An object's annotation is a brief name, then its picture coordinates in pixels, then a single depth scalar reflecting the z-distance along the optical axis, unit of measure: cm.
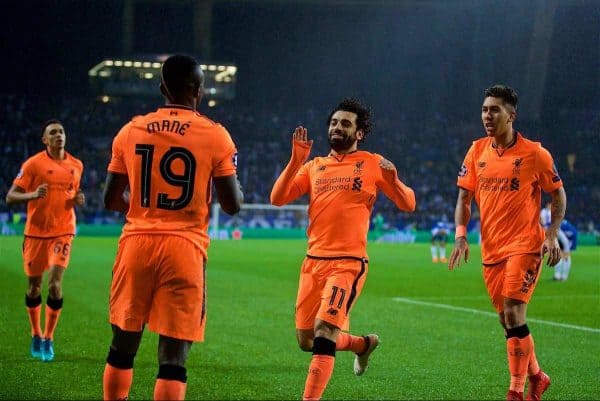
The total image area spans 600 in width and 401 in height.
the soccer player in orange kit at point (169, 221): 975
